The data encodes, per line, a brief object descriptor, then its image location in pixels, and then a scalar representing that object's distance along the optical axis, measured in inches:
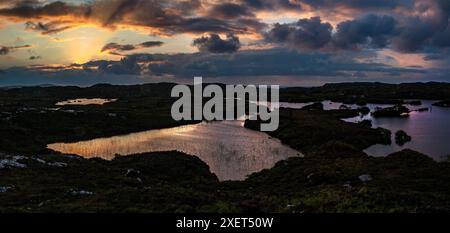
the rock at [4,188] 1550.1
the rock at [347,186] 1539.1
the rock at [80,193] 1524.9
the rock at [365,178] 1831.6
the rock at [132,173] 2118.6
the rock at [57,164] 2225.4
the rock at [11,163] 2062.3
